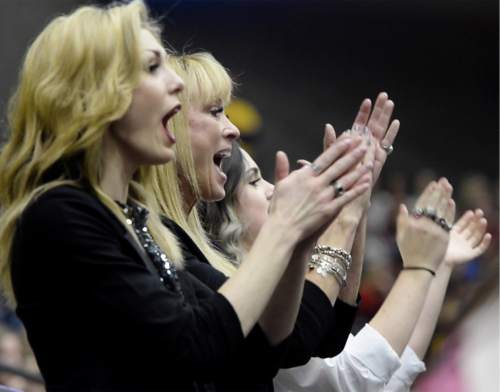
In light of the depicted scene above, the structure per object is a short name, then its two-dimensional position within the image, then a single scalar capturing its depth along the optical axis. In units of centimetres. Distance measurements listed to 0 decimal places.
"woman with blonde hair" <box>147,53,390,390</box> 483
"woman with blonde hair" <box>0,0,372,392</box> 441
